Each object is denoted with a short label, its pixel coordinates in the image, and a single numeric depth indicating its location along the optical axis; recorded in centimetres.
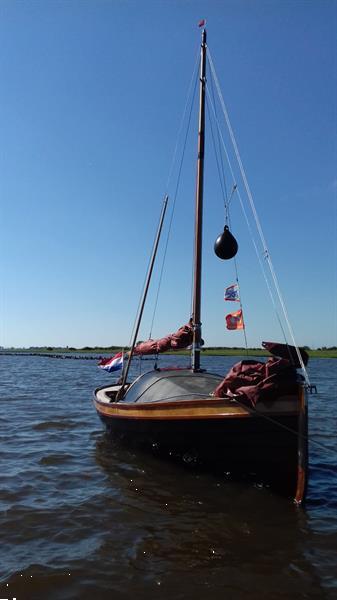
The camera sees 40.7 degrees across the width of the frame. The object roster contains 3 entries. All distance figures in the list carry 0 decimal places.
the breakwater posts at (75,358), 10550
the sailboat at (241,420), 786
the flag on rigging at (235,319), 1317
